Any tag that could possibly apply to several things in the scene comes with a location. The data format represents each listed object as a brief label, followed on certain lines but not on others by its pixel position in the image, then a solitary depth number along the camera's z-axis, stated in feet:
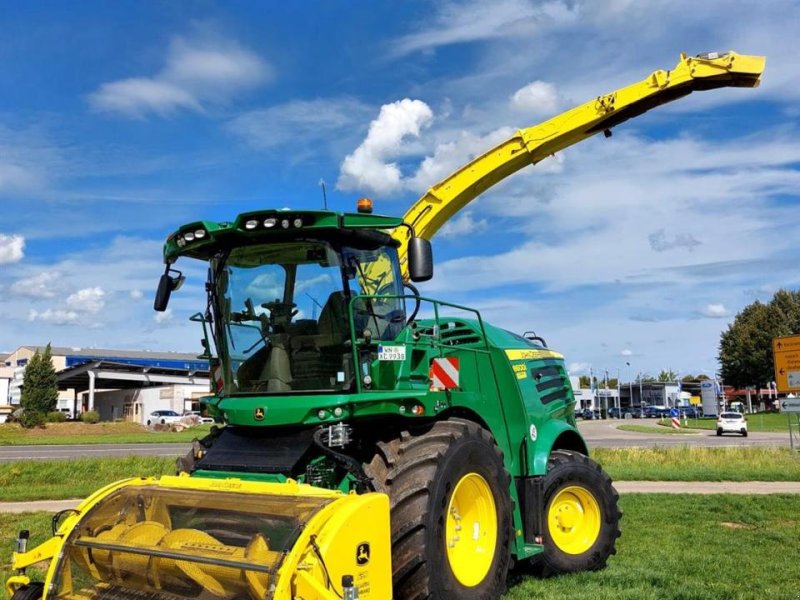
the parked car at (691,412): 284.61
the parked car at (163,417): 183.48
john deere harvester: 14.53
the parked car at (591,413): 276.41
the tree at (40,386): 171.83
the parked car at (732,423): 132.36
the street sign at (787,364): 76.95
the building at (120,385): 201.77
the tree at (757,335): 247.09
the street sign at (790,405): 69.88
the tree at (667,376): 495.49
